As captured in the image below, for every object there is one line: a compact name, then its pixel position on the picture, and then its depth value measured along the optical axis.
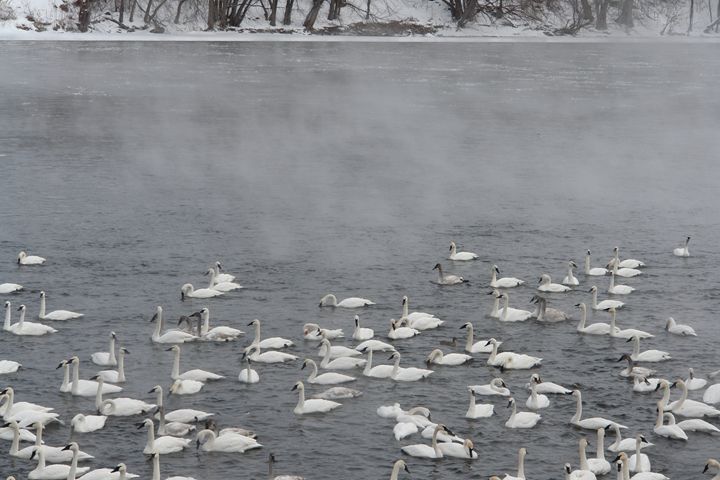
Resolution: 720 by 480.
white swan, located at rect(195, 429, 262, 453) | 22.02
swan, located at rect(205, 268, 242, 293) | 31.77
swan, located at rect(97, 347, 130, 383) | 25.28
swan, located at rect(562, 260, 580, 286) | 32.97
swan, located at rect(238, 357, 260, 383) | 25.40
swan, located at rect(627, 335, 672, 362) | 26.86
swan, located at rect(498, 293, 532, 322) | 29.88
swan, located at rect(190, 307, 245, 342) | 28.06
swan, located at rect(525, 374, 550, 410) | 24.05
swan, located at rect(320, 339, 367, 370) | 26.20
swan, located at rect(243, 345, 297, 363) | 26.66
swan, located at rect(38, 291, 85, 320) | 28.98
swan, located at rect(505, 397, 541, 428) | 23.31
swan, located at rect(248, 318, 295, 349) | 27.11
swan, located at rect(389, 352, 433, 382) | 25.73
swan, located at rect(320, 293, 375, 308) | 30.83
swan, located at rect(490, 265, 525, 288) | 32.59
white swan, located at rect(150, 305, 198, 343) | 27.86
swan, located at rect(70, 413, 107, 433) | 22.64
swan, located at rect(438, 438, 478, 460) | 21.91
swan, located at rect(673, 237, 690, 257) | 35.97
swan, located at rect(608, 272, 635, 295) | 32.22
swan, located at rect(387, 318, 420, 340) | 28.33
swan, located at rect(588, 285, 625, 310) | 31.09
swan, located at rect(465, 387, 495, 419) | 23.67
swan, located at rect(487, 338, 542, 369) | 26.39
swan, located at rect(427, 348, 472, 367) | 26.64
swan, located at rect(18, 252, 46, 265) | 33.69
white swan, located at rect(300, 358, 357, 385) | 25.41
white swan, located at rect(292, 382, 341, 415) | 23.89
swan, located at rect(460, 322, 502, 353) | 27.39
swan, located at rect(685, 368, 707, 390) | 25.30
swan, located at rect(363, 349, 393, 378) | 25.91
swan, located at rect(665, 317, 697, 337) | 28.86
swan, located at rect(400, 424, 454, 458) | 21.97
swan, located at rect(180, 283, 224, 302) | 31.33
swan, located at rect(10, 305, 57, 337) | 28.16
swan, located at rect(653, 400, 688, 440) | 22.84
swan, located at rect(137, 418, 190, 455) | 21.88
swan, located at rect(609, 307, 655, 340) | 28.59
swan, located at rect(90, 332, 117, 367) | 26.12
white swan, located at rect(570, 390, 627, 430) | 23.17
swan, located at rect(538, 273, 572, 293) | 32.28
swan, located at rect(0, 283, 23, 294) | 31.22
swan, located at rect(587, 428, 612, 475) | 21.44
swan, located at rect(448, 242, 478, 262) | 35.25
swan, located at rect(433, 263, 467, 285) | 33.03
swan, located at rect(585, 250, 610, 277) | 33.81
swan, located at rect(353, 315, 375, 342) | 28.12
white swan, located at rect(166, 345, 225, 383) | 25.30
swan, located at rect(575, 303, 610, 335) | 28.86
